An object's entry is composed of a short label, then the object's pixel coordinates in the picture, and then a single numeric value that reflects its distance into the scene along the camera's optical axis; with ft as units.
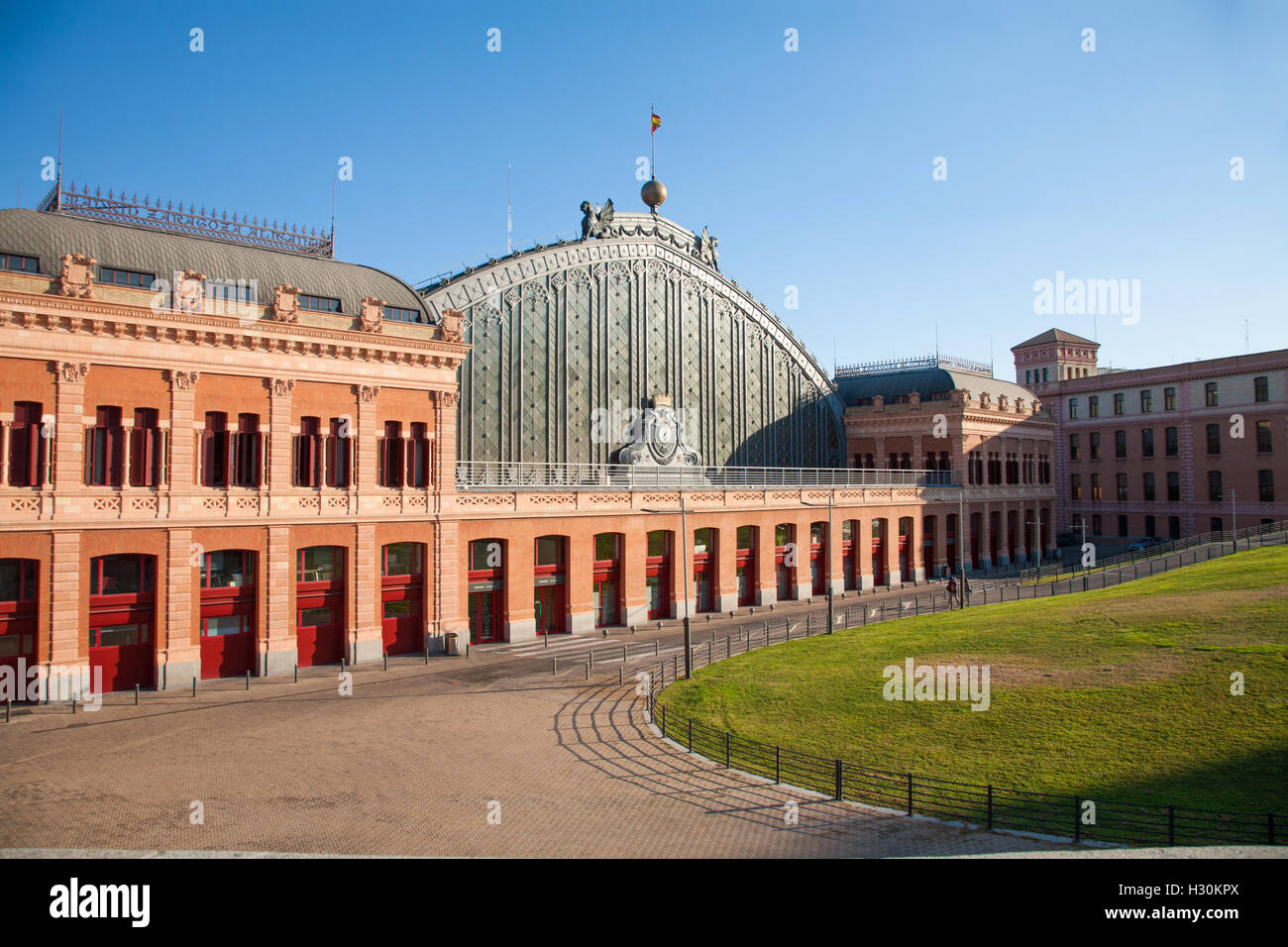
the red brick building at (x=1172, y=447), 246.47
